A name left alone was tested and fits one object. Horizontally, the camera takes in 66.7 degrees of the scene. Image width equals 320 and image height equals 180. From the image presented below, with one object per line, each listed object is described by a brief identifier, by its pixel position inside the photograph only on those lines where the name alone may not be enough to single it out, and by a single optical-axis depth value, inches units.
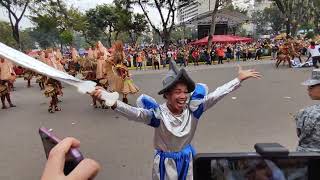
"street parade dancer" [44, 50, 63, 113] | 251.4
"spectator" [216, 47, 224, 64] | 631.2
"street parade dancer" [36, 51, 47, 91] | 305.4
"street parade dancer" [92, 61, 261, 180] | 73.8
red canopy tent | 834.3
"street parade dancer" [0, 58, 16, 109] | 280.3
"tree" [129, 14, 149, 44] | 934.4
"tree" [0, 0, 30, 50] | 681.0
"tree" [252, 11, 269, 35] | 1951.9
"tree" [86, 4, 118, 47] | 963.7
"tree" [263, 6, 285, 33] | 1697.6
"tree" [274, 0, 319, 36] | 758.1
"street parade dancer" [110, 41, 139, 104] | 256.2
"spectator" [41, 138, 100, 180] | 25.1
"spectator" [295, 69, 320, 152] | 74.9
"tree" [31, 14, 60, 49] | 726.9
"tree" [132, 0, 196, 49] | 750.9
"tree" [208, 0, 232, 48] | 689.0
